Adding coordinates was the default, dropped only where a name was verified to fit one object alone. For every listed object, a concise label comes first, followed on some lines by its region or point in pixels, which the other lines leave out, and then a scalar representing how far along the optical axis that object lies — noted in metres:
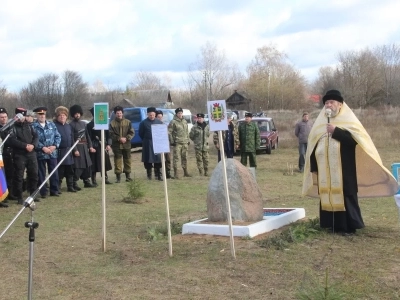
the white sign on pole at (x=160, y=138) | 7.59
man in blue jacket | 11.80
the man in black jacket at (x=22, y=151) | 11.05
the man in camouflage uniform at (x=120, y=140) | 14.50
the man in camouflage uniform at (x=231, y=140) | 17.39
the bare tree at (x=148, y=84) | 79.81
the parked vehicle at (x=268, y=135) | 24.59
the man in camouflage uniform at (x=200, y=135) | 16.41
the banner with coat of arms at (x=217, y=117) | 7.21
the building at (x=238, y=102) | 60.47
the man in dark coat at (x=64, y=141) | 12.52
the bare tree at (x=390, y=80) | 52.94
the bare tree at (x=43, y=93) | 45.16
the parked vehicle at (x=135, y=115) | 24.85
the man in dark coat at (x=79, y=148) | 13.04
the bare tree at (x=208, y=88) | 55.47
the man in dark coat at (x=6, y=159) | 11.11
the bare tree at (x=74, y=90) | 46.47
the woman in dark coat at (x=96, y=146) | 13.80
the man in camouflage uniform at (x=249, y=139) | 16.64
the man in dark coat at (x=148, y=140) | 15.09
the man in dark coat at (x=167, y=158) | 15.30
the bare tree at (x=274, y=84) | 61.38
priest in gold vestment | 8.07
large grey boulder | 8.50
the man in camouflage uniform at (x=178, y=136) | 15.90
